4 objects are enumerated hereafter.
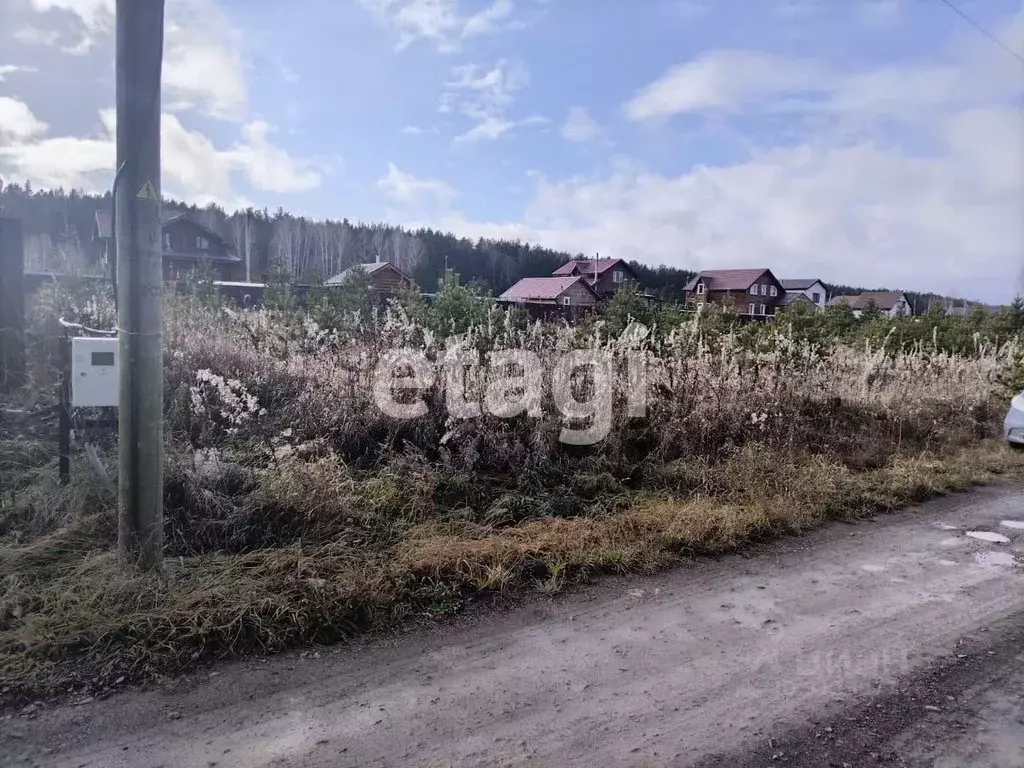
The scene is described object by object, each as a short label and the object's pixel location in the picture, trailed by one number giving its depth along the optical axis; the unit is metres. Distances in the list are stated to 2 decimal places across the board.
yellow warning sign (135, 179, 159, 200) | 3.09
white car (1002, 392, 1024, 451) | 8.26
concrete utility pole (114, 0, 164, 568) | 3.02
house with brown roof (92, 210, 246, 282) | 41.99
